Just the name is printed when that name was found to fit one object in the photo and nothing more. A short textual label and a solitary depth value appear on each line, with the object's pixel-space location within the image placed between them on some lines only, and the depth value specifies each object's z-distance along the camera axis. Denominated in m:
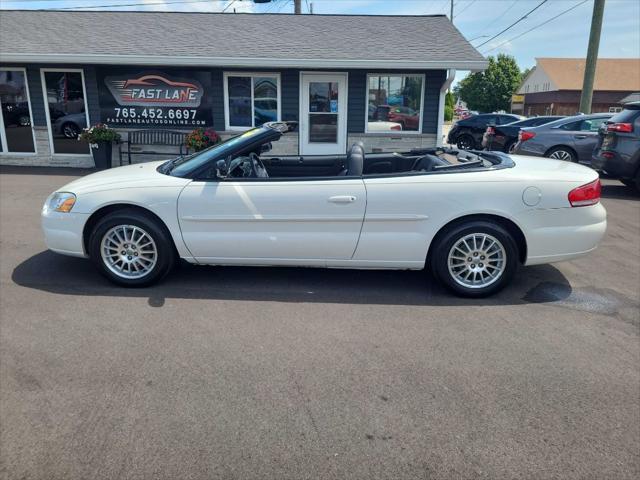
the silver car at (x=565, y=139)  11.45
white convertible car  4.39
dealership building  12.34
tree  58.16
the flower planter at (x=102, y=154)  12.25
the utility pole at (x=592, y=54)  16.48
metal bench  12.63
